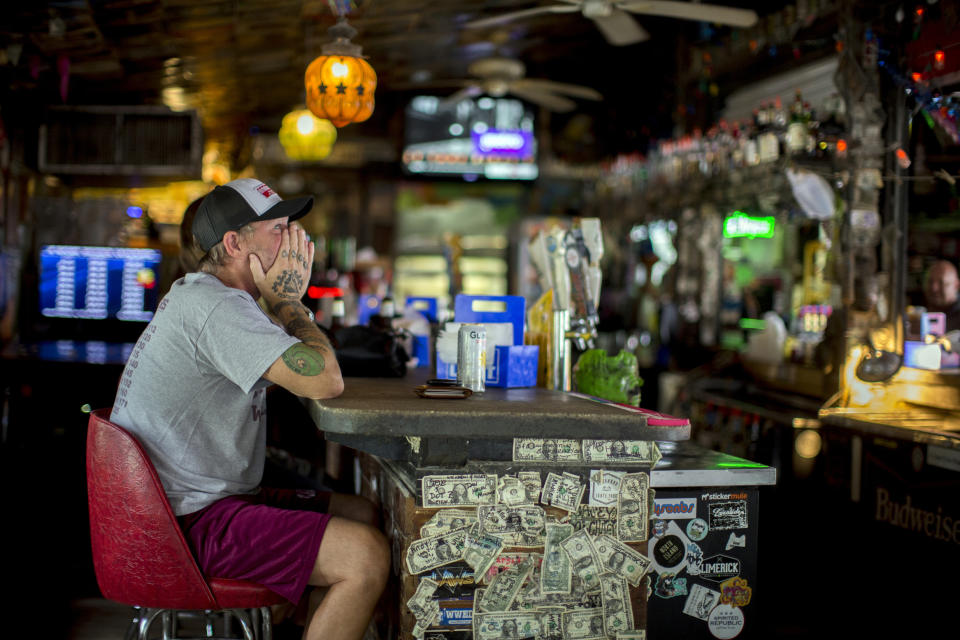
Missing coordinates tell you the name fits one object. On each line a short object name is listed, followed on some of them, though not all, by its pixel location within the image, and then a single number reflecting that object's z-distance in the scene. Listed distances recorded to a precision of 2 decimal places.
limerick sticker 2.58
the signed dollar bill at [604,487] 2.24
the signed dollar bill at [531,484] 2.20
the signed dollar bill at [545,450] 2.20
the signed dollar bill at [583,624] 2.22
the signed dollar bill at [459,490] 2.16
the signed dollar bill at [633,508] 2.26
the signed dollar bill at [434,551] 2.15
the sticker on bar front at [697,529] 2.57
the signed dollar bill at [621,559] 2.25
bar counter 2.11
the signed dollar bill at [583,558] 2.23
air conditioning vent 6.08
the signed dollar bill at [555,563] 2.21
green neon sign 6.71
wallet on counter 2.29
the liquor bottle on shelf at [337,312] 3.96
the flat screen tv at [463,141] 9.92
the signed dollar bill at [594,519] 2.23
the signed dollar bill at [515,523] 2.19
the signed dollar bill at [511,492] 2.20
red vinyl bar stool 2.03
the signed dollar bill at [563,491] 2.21
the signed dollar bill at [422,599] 2.15
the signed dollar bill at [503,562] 2.19
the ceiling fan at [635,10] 5.11
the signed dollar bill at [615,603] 2.25
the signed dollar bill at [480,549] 2.18
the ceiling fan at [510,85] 7.49
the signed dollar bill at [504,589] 2.19
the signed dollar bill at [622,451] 2.24
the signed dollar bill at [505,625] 2.18
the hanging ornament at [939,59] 4.16
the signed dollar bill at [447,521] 2.16
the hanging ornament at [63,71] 5.54
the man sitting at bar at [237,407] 2.08
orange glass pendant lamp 4.42
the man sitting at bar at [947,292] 4.88
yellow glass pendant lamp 7.47
